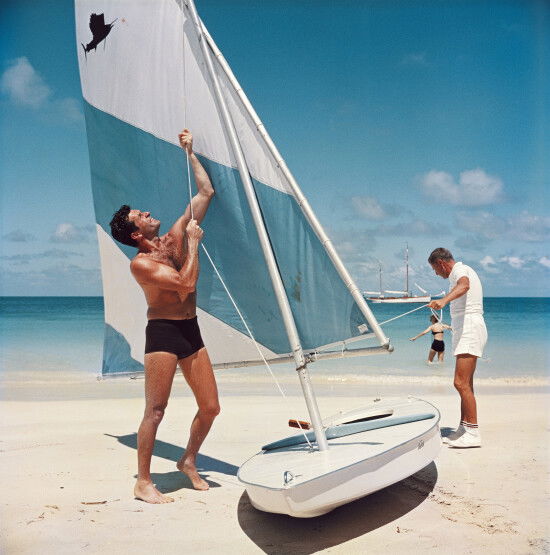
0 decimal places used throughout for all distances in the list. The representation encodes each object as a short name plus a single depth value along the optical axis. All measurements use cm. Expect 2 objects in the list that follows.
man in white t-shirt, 491
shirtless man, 362
